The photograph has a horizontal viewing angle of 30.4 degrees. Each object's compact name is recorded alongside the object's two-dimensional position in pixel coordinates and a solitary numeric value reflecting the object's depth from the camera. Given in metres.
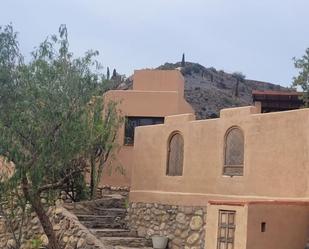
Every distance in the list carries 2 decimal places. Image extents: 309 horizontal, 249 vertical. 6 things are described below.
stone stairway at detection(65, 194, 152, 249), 16.25
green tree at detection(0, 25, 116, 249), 12.81
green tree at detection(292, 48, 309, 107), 22.08
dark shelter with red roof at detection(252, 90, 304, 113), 23.36
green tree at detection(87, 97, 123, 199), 17.80
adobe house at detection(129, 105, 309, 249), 11.75
